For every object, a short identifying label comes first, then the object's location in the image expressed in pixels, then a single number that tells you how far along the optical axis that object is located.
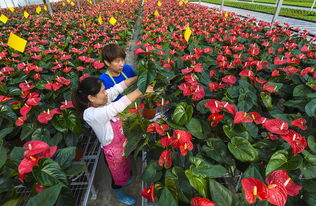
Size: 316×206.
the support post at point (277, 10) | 3.34
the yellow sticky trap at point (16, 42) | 1.91
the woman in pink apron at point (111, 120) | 1.17
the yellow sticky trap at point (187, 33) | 2.07
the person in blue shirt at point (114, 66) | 1.61
